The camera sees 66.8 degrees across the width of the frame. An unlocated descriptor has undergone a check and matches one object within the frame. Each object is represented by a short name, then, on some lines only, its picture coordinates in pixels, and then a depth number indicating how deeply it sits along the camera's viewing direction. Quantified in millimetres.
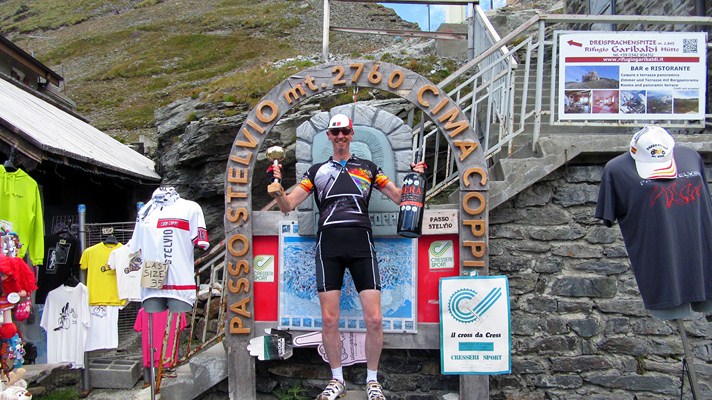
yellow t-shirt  6559
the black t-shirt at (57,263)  6887
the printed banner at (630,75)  4875
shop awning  6703
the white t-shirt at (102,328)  6602
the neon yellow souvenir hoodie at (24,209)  6031
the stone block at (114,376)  6609
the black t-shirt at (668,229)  3412
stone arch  4691
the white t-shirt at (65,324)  6582
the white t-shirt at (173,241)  4758
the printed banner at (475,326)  4605
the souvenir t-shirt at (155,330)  6184
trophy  4090
